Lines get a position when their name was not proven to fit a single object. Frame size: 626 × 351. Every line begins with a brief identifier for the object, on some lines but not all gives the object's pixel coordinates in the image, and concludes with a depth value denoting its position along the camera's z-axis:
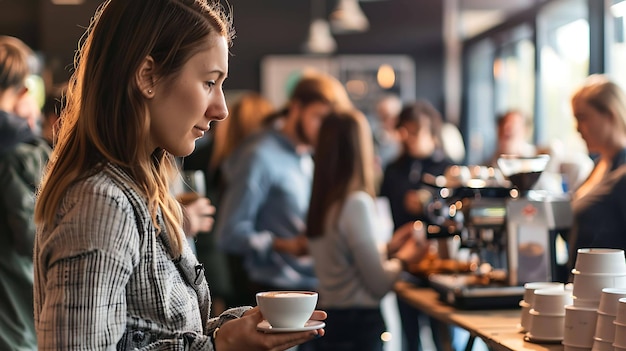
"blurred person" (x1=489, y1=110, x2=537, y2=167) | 6.40
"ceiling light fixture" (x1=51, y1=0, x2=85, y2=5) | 10.34
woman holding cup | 1.44
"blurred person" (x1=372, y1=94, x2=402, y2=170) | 8.91
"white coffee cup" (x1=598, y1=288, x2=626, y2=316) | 2.12
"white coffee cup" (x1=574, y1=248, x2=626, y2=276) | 2.28
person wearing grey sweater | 3.84
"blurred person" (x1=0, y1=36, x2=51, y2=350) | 3.21
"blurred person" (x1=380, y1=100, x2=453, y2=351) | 5.52
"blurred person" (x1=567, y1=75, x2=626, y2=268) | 3.22
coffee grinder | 3.29
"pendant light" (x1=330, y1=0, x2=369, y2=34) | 8.98
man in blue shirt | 4.62
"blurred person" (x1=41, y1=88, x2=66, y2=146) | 4.96
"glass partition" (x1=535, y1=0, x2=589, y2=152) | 6.53
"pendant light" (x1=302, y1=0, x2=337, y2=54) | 10.07
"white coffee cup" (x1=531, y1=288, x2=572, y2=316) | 2.49
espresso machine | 3.29
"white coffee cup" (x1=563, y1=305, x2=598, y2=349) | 2.26
